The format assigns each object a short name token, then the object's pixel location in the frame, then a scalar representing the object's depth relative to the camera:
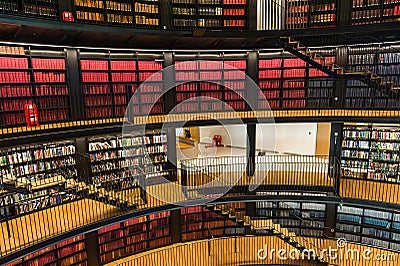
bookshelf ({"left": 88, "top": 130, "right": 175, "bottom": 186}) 6.32
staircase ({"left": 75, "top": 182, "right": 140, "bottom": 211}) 5.23
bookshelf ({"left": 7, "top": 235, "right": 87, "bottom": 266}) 5.50
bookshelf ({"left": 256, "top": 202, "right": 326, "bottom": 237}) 7.44
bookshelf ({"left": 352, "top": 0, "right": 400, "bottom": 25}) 6.24
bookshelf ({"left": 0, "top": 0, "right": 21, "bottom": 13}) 4.84
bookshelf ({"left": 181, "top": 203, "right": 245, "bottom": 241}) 7.46
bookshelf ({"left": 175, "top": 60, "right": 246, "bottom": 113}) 7.16
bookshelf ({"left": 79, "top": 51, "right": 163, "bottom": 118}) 6.10
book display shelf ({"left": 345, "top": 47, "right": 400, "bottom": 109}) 6.66
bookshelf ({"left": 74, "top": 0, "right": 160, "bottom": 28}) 5.73
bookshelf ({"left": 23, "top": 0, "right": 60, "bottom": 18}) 5.10
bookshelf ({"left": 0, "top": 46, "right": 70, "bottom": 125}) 5.14
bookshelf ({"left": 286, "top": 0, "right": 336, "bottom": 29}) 6.73
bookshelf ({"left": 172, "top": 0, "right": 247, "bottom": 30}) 6.57
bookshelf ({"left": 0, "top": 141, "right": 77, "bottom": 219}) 5.23
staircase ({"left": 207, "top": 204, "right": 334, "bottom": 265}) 6.61
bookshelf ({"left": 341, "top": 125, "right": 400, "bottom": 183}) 6.92
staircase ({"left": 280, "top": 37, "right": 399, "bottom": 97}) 6.04
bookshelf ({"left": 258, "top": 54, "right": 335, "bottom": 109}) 7.28
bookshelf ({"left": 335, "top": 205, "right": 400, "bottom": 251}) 6.78
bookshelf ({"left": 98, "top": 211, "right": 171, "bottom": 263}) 6.54
